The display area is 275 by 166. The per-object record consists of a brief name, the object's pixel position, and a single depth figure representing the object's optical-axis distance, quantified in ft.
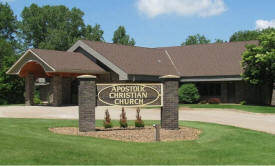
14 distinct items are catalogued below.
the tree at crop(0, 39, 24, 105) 133.49
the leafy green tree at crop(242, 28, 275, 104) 97.09
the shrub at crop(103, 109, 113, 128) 50.93
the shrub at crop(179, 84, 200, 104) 111.34
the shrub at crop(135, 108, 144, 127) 52.60
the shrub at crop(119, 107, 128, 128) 51.89
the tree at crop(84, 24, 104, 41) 228.22
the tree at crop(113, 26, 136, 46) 224.94
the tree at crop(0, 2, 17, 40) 250.78
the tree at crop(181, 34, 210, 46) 250.98
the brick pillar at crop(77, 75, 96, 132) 47.62
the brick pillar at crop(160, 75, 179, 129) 50.14
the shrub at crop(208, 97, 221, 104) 114.32
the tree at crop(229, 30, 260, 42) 220.62
